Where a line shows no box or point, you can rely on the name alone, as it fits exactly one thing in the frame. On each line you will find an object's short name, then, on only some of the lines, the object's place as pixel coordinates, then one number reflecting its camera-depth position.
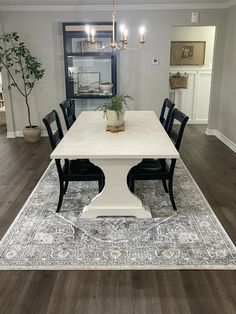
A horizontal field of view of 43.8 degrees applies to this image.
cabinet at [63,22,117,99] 4.88
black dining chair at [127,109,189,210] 2.68
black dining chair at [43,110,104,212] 2.68
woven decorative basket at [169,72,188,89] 6.11
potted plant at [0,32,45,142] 4.89
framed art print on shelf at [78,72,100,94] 5.23
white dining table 2.29
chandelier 2.87
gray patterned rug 2.11
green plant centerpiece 2.79
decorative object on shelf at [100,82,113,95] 5.04
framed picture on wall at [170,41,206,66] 6.05
